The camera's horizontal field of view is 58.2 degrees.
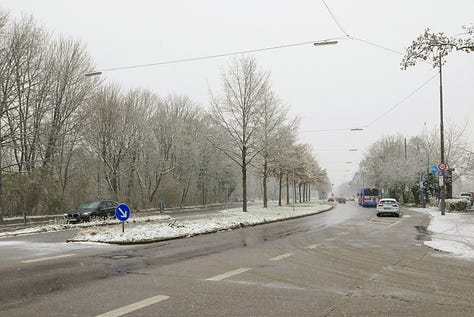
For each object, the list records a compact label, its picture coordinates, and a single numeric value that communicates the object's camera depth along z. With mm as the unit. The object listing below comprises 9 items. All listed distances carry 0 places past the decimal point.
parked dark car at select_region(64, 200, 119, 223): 24688
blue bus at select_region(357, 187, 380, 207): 56719
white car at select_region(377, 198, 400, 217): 32562
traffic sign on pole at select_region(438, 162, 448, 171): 28672
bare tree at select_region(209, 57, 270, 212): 33188
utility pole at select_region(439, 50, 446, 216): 29500
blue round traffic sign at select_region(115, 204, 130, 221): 16031
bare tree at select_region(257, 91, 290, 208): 34156
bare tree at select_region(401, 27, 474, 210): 13305
